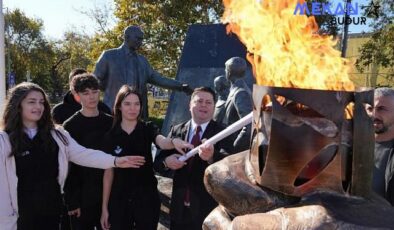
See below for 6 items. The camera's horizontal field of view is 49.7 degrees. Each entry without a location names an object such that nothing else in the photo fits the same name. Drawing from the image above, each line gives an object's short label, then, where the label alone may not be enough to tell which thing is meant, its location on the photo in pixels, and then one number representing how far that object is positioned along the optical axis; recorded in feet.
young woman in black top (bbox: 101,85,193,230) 10.96
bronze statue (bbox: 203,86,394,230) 6.11
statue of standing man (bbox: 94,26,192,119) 18.72
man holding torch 10.60
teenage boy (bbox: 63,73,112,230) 11.68
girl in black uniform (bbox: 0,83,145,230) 9.39
